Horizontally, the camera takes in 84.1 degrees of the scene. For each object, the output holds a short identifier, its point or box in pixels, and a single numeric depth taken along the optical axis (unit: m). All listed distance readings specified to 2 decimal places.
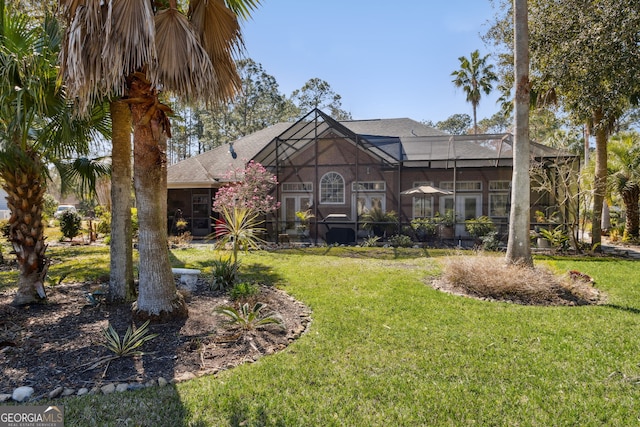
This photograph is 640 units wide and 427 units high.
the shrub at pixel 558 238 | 12.90
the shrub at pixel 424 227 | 15.00
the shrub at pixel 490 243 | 13.02
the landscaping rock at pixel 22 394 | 3.18
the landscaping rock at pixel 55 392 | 3.22
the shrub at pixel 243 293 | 5.93
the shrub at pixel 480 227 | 14.37
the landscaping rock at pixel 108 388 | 3.33
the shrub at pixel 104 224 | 17.33
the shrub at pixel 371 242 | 14.39
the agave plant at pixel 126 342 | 3.96
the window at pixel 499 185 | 16.47
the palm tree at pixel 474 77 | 25.89
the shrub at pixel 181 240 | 14.79
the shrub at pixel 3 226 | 14.10
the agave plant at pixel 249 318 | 4.72
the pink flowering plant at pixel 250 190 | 13.95
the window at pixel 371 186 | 17.34
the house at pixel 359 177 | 15.59
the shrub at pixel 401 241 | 14.40
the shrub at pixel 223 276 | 7.09
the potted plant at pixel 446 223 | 14.67
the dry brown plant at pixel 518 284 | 6.66
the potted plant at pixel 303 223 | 15.77
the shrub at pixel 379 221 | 15.77
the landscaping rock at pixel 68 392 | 3.27
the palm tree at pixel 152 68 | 4.08
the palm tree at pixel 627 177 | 15.74
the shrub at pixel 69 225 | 16.53
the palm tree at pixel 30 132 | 4.66
